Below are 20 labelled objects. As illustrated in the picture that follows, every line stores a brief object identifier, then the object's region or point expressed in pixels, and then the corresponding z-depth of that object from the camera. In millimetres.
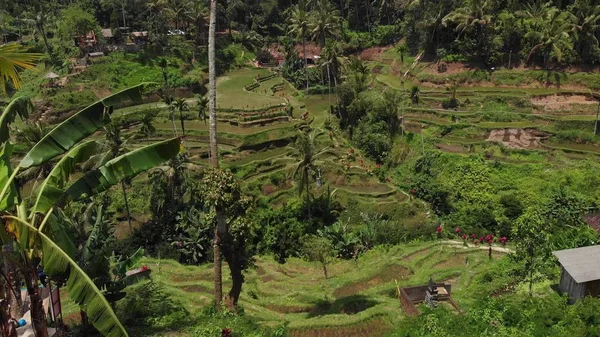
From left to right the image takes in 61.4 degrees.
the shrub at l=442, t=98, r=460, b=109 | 48625
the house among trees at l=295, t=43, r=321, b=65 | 70750
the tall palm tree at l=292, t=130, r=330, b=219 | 34438
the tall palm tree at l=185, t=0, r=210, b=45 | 66562
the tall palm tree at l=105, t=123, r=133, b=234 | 29828
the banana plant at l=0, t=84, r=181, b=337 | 8867
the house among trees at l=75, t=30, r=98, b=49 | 58531
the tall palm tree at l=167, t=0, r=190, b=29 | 66062
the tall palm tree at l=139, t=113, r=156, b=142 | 36344
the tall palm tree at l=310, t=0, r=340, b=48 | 54500
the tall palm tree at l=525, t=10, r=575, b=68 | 47688
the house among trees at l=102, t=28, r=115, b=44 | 62750
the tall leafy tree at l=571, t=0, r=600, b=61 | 47188
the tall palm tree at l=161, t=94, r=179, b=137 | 40000
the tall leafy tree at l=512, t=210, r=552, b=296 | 21188
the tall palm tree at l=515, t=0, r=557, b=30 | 50406
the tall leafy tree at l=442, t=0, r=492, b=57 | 52719
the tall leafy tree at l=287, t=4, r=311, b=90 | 55438
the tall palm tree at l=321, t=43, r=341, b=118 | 52344
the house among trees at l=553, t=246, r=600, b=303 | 17750
